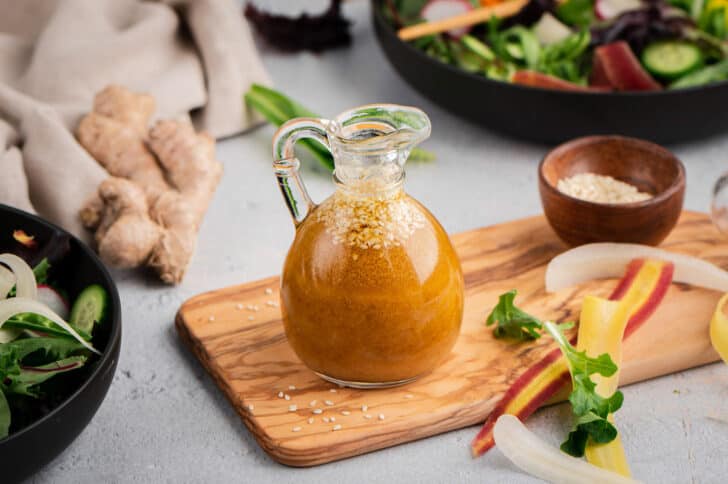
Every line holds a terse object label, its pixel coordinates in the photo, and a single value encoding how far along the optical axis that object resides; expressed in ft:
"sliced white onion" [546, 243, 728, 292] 3.29
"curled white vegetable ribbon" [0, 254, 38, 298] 3.04
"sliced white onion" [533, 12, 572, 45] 4.02
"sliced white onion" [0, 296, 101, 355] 2.94
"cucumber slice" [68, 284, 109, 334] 3.05
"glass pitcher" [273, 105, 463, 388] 2.95
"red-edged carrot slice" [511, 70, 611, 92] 3.79
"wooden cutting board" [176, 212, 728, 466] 2.99
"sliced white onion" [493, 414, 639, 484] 2.90
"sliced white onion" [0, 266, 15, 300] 3.05
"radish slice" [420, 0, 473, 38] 4.14
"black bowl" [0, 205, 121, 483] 2.82
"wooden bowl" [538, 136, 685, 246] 3.31
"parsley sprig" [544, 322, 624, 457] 2.95
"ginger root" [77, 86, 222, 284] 3.43
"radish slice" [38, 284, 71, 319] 3.12
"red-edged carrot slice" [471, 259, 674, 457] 3.02
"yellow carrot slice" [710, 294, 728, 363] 3.10
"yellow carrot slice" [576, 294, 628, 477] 2.94
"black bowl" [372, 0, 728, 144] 3.65
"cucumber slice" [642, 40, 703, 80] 3.86
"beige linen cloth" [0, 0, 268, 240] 3.57
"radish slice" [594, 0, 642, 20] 4.06
